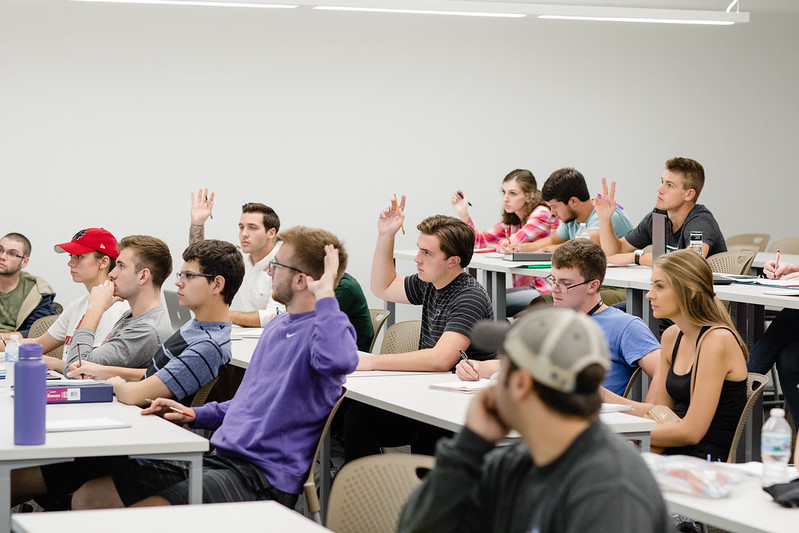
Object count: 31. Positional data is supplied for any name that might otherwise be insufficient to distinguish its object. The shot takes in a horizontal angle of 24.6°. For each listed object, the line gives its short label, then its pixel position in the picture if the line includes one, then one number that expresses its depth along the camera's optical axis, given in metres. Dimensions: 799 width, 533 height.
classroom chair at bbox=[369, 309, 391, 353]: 8.65
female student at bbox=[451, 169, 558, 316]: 11.57
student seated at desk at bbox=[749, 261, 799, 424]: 7.80
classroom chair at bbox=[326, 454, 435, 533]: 3.85
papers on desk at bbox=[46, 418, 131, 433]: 4.68
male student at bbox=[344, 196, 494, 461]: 6.49
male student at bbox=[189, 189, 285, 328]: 9.88
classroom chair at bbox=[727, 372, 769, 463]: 5.24
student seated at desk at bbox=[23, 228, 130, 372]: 7.54
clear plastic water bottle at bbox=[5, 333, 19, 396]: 5.83
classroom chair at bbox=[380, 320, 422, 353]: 7.67
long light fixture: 11.67
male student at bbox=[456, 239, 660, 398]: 6.08
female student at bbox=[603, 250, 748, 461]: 5.20
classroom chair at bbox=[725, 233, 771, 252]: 14.66
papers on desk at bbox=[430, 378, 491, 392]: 5.82
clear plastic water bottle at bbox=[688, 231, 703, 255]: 8.96
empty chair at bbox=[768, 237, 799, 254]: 12.65
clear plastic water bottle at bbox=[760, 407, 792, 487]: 4.05
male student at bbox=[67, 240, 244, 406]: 5.55
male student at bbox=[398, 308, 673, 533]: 2.38
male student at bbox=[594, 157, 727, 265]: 9.66
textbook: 5.46
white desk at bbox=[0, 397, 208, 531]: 4.27
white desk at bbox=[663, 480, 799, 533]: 3.40
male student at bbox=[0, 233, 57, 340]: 10.26
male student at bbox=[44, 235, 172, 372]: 6.34
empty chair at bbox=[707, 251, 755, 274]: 9.54
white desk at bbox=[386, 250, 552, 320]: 10.49
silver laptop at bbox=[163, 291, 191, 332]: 9.14
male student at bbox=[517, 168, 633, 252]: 10.83
